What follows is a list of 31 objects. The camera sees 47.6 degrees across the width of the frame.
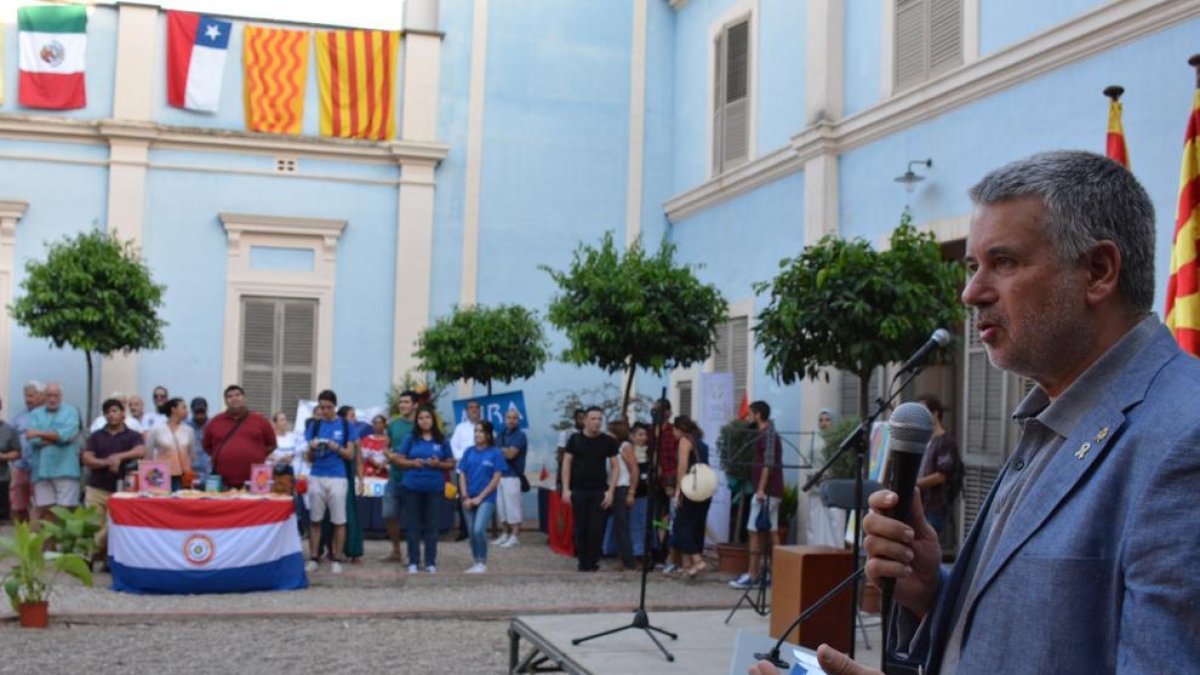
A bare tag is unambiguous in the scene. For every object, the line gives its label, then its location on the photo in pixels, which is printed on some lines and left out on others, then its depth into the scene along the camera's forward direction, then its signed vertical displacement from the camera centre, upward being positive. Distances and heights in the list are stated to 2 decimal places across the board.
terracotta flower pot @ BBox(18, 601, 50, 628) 9.88 -1.52
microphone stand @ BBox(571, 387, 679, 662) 7.80 -1.15
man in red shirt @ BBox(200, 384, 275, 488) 12.72 -0.27
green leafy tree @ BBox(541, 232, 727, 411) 14.95 +1.21
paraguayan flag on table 11.77 -1.17
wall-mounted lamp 13.75 +2.58
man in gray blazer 1.72 -0.04
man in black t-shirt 14.21 -0.63
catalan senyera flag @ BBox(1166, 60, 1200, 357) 7.31 +1.01
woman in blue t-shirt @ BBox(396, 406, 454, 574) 13.28 -0.62
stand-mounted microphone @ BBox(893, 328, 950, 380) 4.65 +0.28
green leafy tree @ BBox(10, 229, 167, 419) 17.59 +1.41
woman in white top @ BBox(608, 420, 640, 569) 14.43 -0.81
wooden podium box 8.08 -0.98
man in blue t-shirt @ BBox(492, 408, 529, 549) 16.47 -0.69
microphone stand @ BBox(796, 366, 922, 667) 5.13 -0.10
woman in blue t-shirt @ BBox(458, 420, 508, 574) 13.79 -0.73
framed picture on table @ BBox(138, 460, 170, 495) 12.25 -0.62
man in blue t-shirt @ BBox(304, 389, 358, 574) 13.28 -0.45
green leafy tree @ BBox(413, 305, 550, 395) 19.02 +1.01
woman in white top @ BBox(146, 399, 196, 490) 13.56 -0.38
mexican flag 19.78 +5.09
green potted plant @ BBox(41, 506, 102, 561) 11.43 -1.04
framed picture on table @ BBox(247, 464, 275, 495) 12.23 -0.60
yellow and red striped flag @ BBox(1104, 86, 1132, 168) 8.45 +1.86
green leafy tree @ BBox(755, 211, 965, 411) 11.12 +1.05
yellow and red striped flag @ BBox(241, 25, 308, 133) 20.73 +5.11
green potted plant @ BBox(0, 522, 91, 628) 9.62 -1.20
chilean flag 20.39 +5.26
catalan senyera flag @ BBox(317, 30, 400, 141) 20.97 +5.13
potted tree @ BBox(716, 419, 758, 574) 13.51 -0.58
